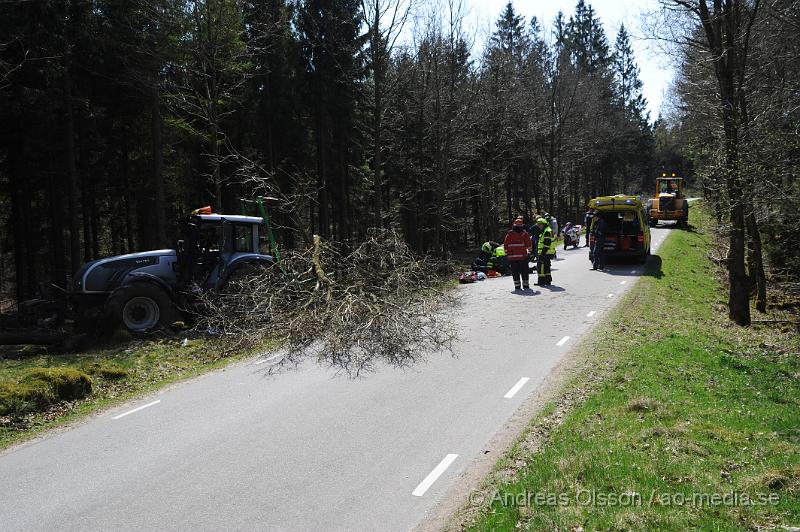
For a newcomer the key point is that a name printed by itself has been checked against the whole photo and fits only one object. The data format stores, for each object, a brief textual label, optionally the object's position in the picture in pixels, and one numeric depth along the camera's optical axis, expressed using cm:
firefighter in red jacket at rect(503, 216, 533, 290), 1603
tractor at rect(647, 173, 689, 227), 3778
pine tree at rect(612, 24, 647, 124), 6469
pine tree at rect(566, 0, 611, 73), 5984
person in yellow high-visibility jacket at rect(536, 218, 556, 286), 1653
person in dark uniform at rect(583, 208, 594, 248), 2413
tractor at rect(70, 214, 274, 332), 1233
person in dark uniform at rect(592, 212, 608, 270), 1984
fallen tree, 1013
